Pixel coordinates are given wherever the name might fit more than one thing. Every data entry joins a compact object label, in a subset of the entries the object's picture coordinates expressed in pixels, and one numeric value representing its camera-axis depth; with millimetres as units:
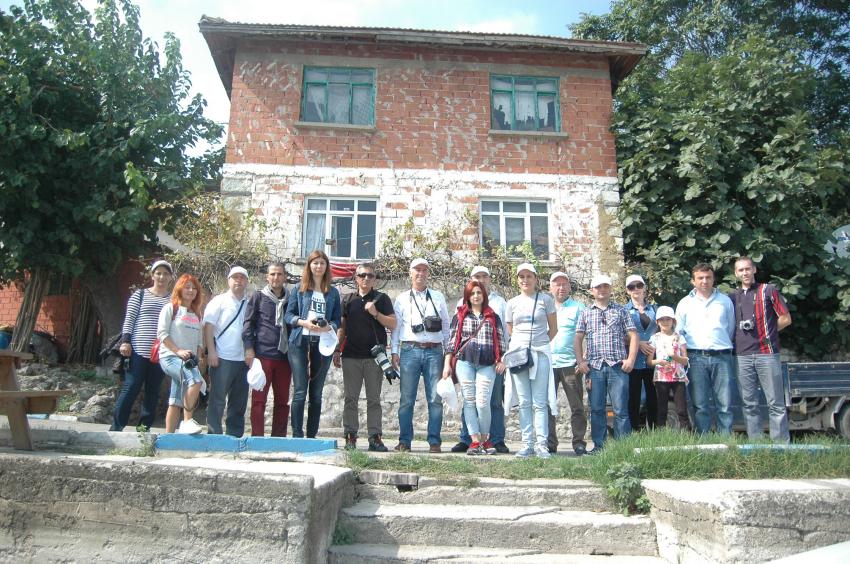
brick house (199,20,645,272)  11820
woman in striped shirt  6070
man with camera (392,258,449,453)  6367
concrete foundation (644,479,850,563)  3529
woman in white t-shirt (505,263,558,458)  6027
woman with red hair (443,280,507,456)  6152
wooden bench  4887
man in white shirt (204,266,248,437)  6176
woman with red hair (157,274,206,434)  5781
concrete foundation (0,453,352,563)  3623
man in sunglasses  6273
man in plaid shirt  6262
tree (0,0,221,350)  11281
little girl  6633
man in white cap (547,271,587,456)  6465
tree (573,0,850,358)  11031
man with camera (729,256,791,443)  6211
